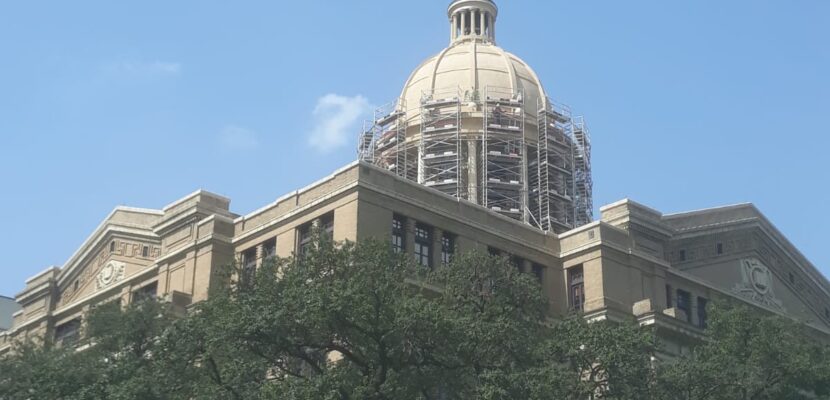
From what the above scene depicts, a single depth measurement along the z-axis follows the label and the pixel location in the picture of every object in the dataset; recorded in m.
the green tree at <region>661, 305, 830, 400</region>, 46.47
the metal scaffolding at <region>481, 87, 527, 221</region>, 82.56
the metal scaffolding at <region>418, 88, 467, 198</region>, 82.69
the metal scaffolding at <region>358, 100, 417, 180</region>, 86.19
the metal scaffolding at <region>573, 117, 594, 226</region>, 86.38
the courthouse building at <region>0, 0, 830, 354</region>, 60.03
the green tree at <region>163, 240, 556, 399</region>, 42.97
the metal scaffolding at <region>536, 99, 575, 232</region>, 82.62
